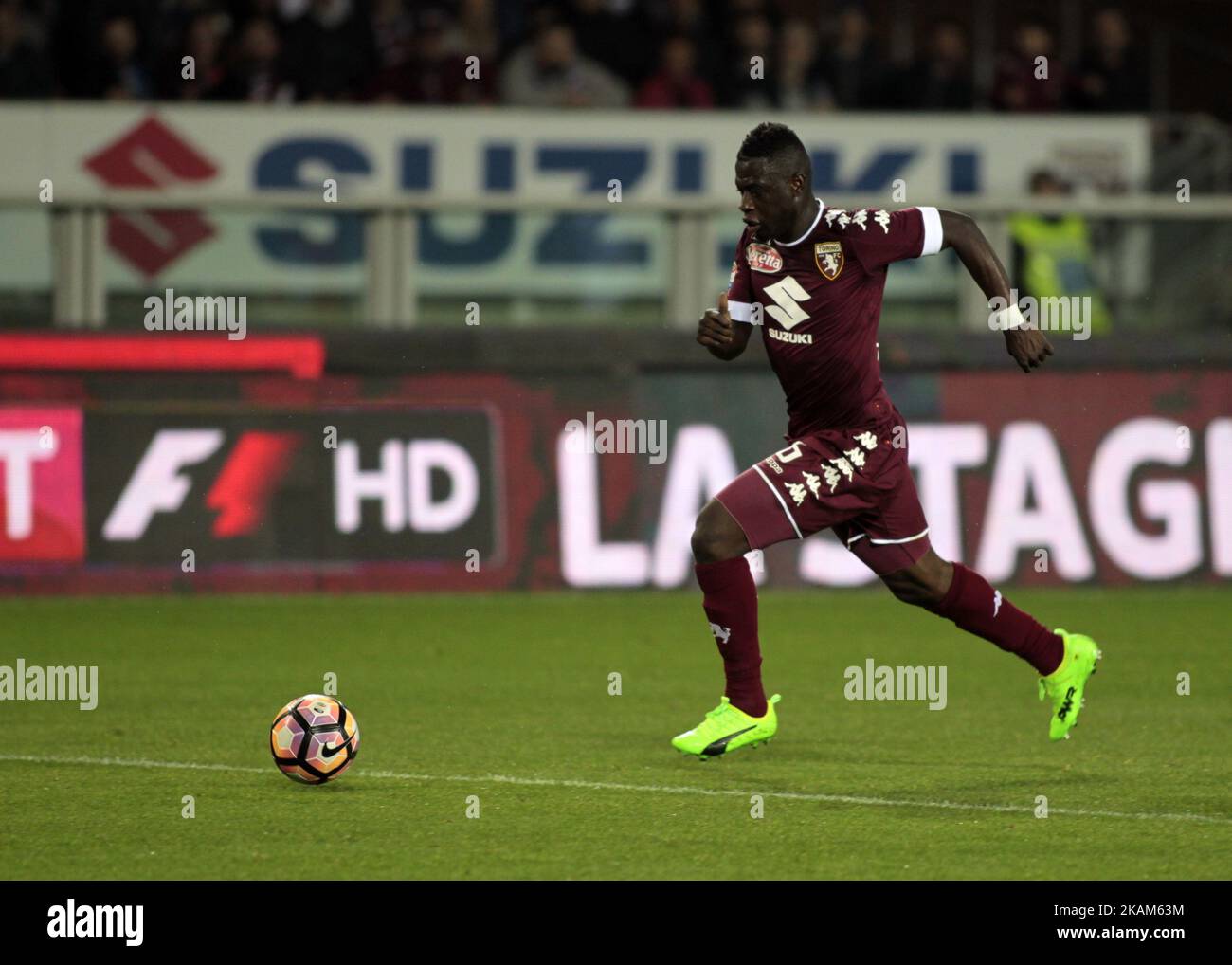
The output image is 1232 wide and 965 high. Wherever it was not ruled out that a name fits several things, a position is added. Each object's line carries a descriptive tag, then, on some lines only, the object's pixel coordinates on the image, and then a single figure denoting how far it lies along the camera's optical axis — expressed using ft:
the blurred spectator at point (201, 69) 51.70
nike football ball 23.06
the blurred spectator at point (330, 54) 53.01
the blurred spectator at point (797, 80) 55.21
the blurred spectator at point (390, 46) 53.26
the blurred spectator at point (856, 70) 56.34
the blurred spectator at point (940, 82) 55.72
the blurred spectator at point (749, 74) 55.21
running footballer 25.08
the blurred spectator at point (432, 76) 53.26
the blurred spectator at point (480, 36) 53.98
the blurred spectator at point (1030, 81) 55.83
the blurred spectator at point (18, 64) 50.88
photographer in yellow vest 45.57
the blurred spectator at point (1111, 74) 56.70
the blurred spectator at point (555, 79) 53.26
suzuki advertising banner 43.55
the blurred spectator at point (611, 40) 55.26
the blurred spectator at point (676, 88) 53.93
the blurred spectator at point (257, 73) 52.01
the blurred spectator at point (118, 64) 51.72
